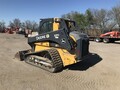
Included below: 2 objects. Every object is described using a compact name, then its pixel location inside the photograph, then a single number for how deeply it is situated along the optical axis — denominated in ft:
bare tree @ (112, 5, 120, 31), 69.67
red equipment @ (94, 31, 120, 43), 32.32
